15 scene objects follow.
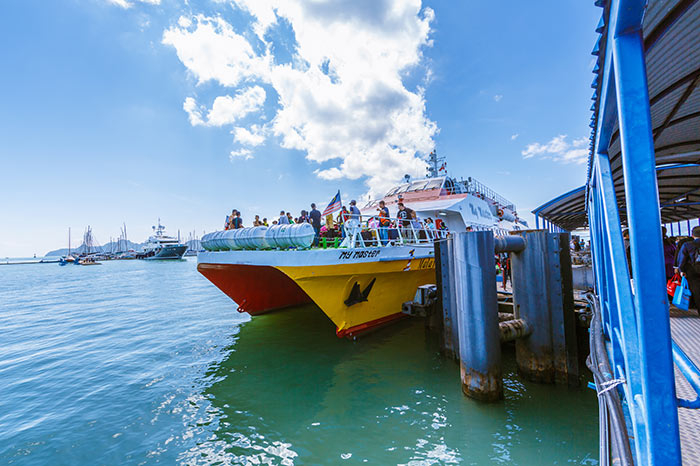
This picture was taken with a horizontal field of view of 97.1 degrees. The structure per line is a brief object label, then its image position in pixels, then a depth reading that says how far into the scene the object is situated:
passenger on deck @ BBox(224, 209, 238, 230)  9.25
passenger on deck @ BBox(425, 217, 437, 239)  10.77
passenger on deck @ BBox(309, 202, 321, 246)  9.09
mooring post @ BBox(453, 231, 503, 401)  5.01
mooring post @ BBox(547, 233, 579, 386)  5.44
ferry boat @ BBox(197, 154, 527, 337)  6.70
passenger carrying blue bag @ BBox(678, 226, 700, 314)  4.32
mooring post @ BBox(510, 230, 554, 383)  5.56
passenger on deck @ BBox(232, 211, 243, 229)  9.07
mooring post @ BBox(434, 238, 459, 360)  6.90
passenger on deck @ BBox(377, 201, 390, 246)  8.49
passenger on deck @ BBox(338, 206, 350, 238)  8.01
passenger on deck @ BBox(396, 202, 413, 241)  9.70
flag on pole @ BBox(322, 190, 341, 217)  8.33
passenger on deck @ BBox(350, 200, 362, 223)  8.35
